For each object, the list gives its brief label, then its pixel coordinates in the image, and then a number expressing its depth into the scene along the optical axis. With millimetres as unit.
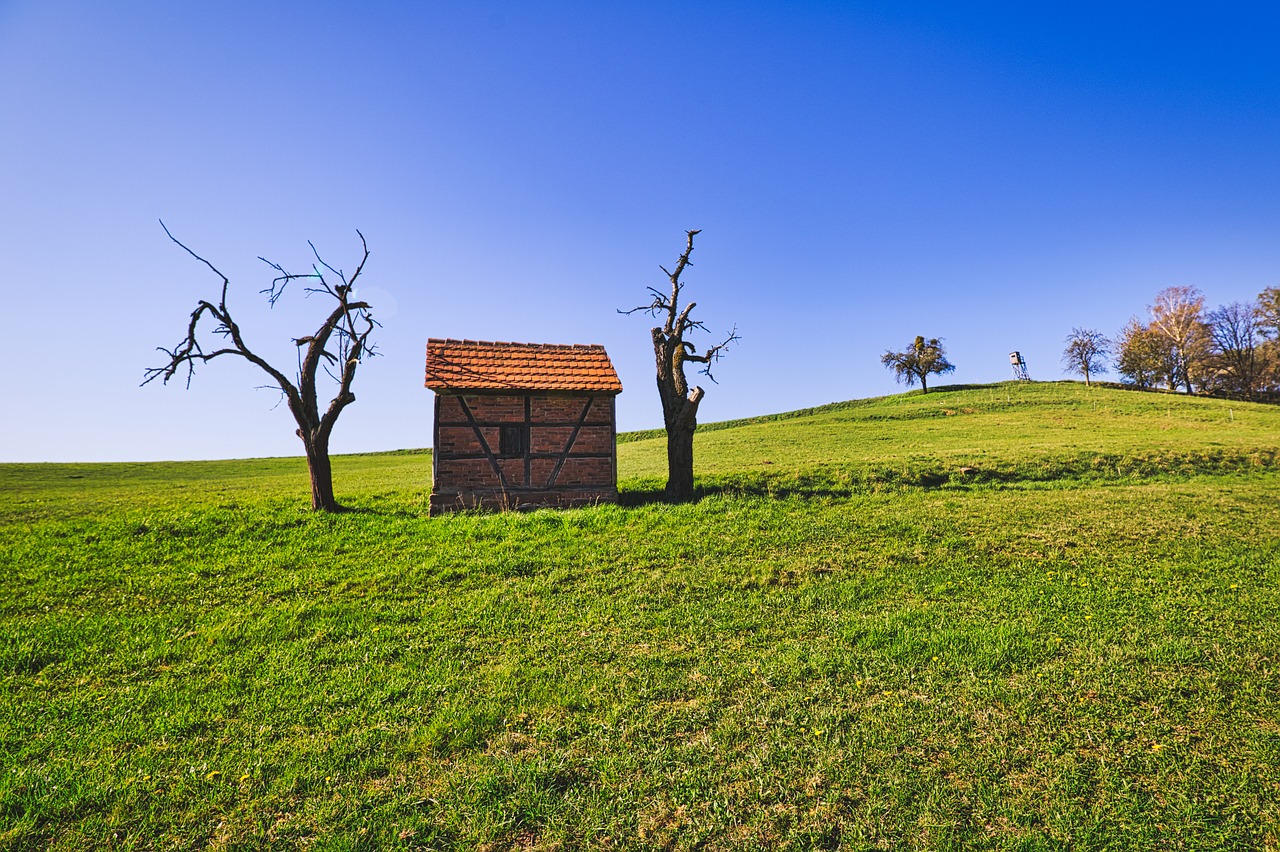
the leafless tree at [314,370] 14352
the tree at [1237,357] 49094
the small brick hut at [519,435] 15242
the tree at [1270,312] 48531
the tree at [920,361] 55906
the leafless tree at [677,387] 15555
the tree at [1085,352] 57594
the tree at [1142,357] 51844
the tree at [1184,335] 50281
